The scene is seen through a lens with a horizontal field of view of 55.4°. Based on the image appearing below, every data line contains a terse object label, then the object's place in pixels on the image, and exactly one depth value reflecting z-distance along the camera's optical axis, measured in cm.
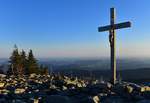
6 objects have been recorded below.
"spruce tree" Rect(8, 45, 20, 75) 2119
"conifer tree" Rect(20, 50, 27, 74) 2133
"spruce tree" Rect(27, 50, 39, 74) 2175
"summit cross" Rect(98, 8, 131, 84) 823
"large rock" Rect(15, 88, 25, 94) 748
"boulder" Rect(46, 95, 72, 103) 646
